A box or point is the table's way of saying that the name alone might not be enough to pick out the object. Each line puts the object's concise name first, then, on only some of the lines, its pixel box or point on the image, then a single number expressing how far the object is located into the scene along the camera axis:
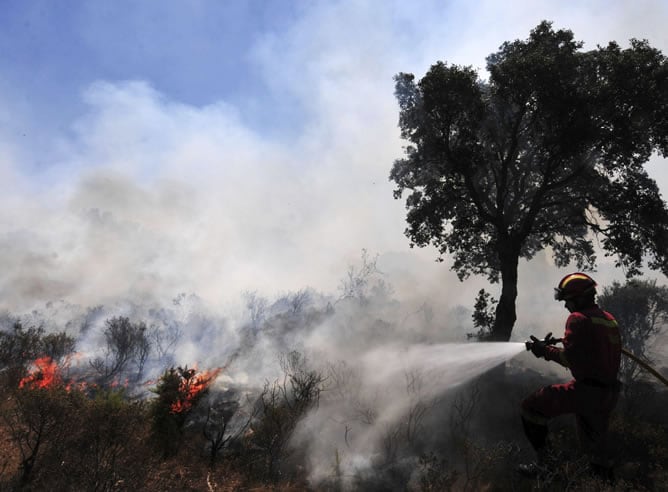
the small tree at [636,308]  37.62
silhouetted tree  11.52
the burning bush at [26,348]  24.64
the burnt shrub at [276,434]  8.88
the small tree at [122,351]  36.03
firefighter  4.54
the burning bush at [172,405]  10.70
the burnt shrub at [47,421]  8.35
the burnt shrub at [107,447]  6.42
